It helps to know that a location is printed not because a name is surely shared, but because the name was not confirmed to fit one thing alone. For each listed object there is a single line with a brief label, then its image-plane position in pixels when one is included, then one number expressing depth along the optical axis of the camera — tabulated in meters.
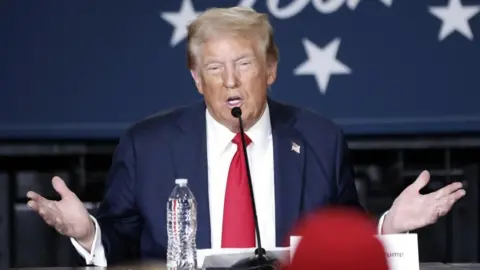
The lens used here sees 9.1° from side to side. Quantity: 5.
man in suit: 6.53
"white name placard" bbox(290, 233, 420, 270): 6.11
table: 6.26
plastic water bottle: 6.24
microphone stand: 6.06
